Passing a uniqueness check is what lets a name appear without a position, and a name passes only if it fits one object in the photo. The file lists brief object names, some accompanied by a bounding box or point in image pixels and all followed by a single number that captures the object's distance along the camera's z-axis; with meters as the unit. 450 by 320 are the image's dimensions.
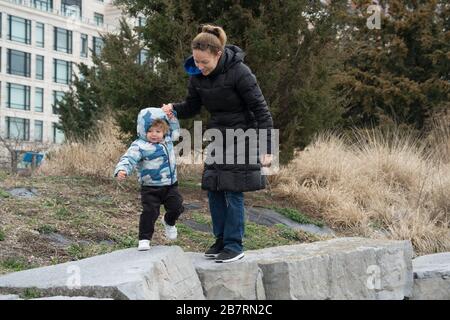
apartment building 43.44
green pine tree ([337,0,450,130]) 14.55
